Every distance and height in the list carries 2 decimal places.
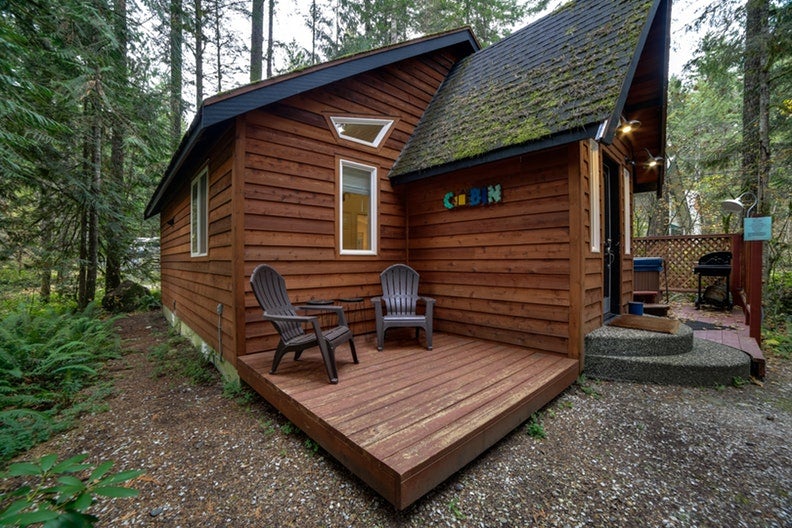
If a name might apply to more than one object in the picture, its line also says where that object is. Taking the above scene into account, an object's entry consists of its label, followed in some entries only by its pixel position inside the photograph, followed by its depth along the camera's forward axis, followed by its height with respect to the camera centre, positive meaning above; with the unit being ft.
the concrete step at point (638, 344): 11.04 -2.78
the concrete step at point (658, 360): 10.38 -3.24
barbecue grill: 19.22 -0.15
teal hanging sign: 11.35 +1.33
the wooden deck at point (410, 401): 5.76 -3.35
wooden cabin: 10.78 +3.28
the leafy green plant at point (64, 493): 2.70 -2.14
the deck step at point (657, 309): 16.80 -2.38
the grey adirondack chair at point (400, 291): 13.16 -1.11
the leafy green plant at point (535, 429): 8.00 -4.23
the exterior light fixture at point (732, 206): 13.96 +2.63
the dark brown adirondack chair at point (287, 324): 8.83 -1.82
